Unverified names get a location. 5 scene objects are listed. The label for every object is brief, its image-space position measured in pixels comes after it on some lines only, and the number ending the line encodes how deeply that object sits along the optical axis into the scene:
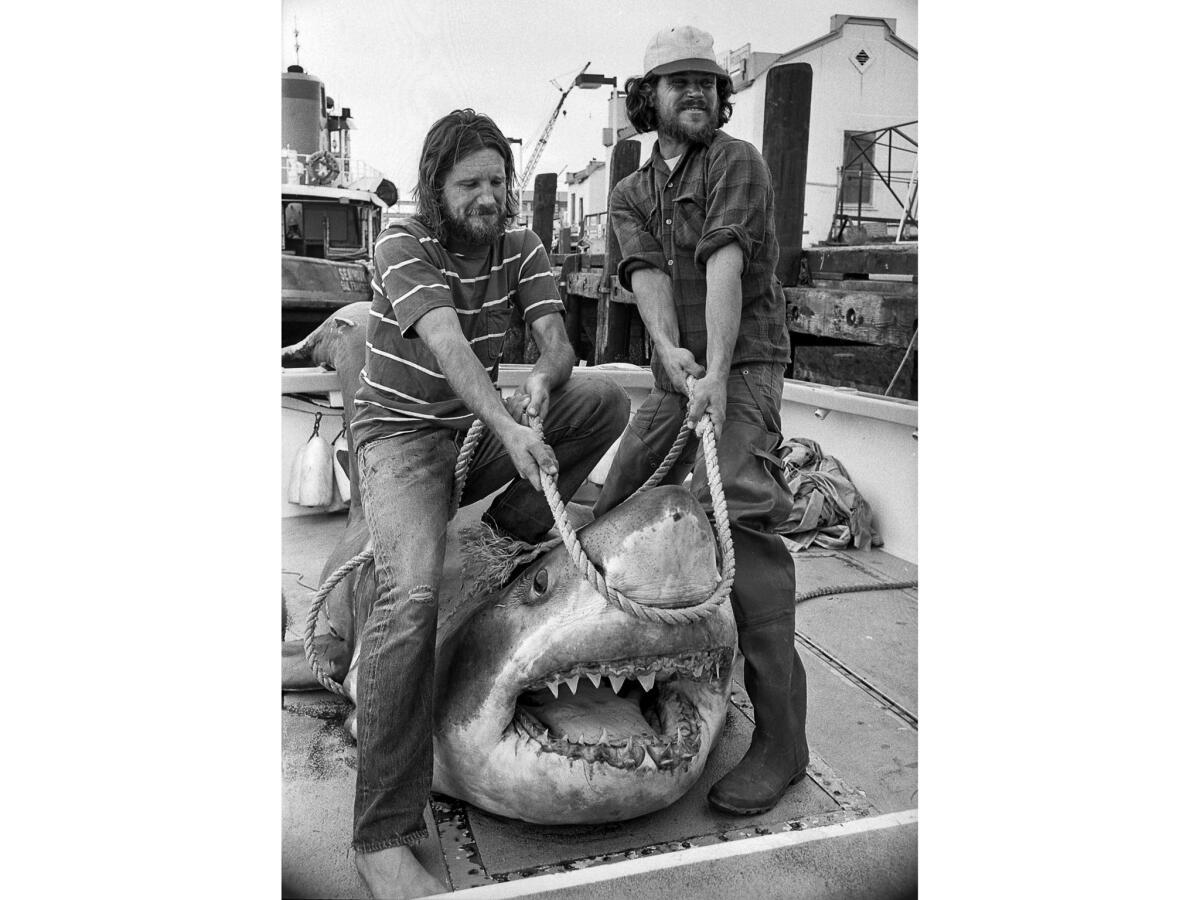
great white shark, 2.10
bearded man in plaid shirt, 2.50
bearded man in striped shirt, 2.23
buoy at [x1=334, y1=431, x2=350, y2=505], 3.37
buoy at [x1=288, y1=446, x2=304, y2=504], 3.28
